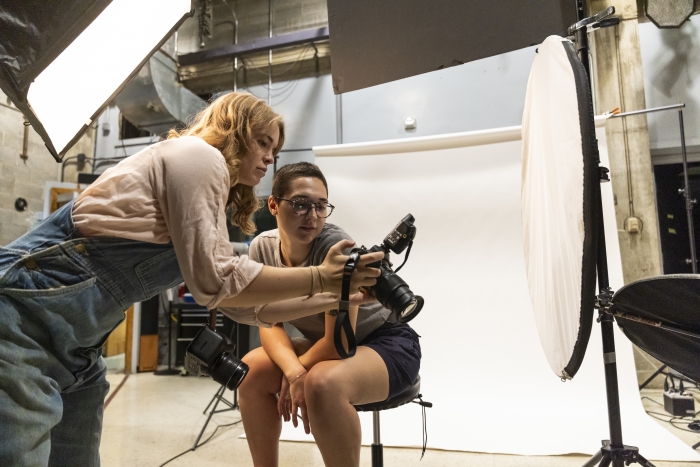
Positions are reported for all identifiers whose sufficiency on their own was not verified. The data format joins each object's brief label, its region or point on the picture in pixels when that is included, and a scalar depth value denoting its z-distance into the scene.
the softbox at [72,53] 0.65
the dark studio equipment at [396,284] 0.80
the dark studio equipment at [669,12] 2.96
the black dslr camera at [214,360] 1.02
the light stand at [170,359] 3.91
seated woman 1.02
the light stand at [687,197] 2.71
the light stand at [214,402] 1.37
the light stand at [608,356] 0.93
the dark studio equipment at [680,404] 2.06
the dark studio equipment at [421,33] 1.92
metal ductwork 3.66
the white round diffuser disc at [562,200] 0.79
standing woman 0.62
